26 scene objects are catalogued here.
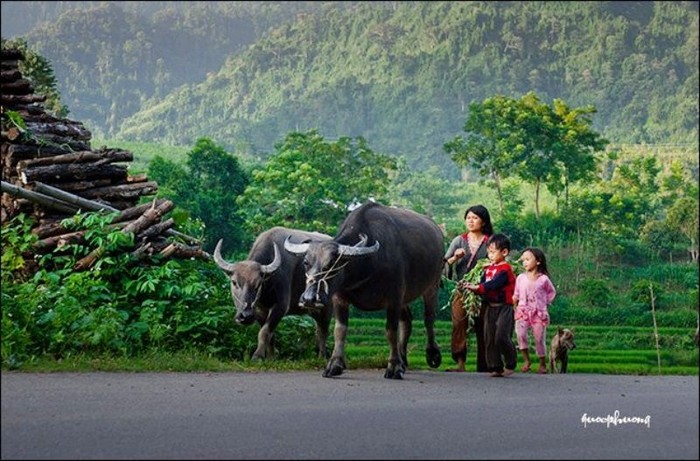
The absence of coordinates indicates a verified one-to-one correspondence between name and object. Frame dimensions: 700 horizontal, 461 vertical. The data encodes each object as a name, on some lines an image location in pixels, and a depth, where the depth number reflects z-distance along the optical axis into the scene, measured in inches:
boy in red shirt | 419.2
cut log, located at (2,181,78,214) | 466.3
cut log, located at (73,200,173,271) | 450.9
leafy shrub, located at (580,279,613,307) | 1807.3
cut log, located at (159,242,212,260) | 466.9
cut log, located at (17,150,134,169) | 487.2
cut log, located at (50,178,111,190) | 495.5
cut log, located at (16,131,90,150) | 501.4
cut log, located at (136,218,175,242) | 466.9
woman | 446.3
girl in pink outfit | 462.9
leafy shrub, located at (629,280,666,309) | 1791.3
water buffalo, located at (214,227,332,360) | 438.3
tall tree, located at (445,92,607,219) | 2190.0
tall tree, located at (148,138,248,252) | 1849.2
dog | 631.8
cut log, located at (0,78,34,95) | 519.8
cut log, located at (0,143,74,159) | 491.8
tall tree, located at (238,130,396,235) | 1849.2
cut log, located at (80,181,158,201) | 503.8
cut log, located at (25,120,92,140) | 509.4
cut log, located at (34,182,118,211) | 478.6
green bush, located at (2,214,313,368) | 395.2
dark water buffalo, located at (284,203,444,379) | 395.9
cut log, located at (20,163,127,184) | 483.5
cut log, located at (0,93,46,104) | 517.7
